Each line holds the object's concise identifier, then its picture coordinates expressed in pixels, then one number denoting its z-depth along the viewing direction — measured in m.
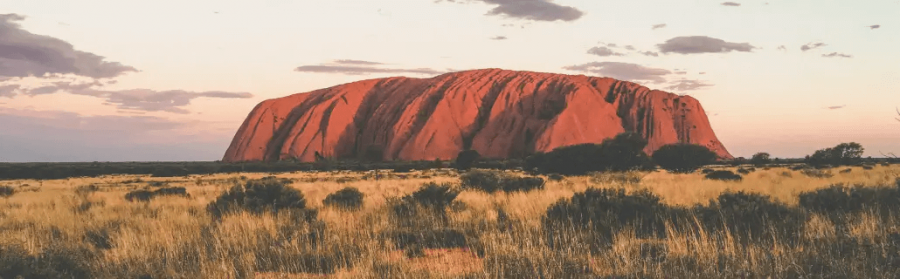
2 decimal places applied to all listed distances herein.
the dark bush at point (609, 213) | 9.42
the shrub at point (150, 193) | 20.34
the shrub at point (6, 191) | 25.12
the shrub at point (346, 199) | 15.18
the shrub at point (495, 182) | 21.00
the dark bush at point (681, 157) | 50.19
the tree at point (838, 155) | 55.31
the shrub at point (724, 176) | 27.80
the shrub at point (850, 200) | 11.05
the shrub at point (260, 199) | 13.70
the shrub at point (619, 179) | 25.19
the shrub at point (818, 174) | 28.17
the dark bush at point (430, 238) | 8.97
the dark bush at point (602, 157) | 40.84
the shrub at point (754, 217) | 8.55
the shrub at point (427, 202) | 12.70
